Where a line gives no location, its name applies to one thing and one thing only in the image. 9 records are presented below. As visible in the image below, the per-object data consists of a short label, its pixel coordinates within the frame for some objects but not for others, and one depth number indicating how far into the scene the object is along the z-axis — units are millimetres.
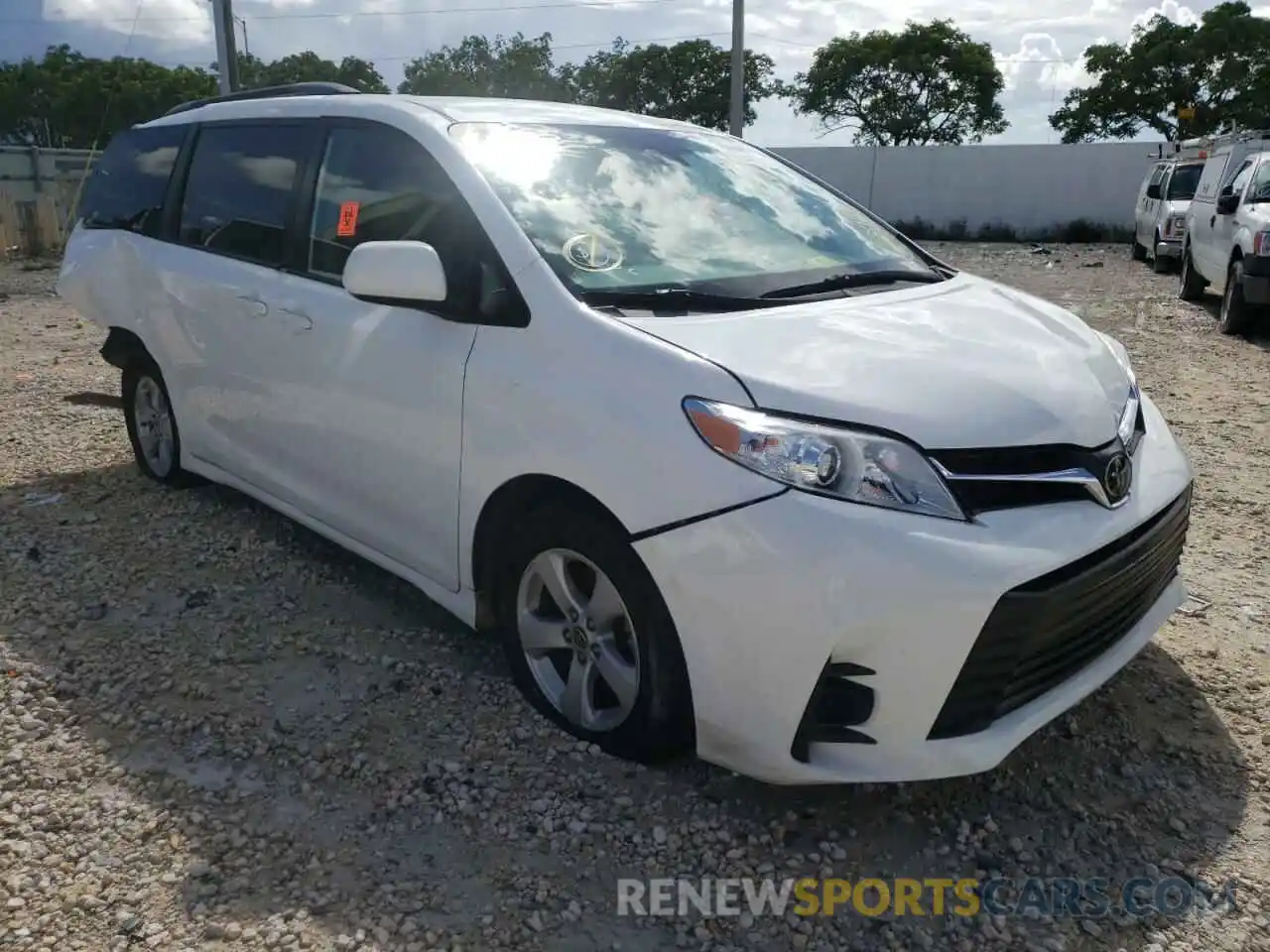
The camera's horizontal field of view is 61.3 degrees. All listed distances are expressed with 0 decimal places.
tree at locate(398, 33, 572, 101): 44781
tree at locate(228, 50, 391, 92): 40062
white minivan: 2342
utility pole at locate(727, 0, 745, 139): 20141
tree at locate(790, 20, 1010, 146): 43531
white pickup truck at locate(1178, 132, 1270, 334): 9453
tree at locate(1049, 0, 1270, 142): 35969
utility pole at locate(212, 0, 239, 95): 16266
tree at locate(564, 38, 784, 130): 46156
